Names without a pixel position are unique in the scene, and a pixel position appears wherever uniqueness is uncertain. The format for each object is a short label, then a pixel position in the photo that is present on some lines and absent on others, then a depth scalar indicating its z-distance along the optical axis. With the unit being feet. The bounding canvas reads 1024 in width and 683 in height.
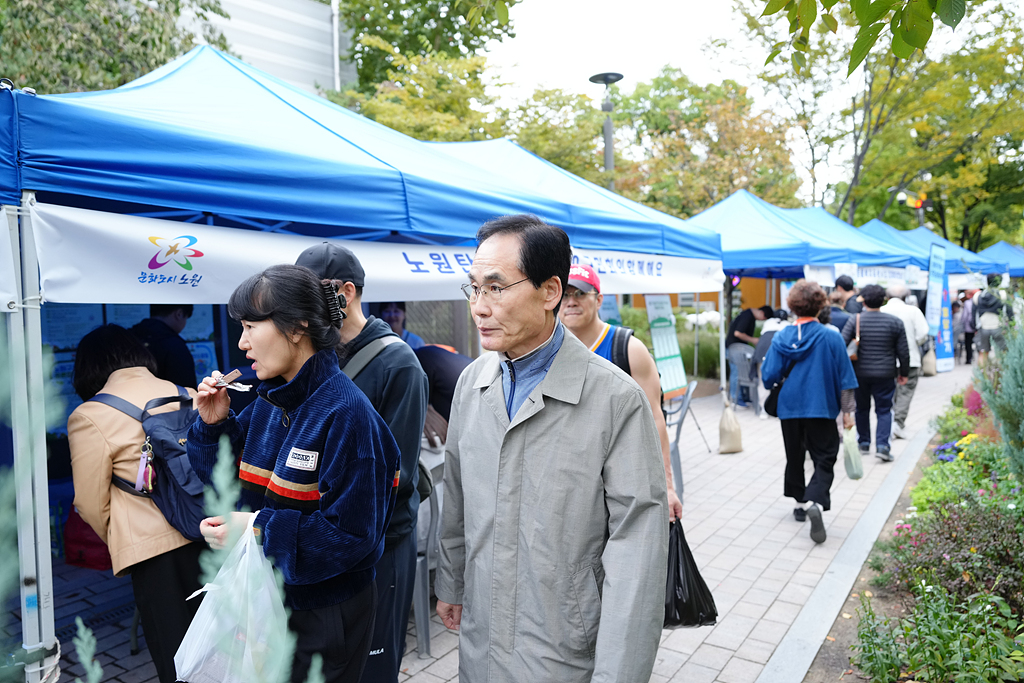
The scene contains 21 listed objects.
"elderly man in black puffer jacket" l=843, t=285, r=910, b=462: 24.67
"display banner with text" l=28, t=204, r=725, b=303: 7.13
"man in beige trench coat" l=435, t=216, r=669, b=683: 5.40
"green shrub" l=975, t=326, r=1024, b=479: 11.93
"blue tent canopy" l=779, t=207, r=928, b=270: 42.32
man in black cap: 7.58
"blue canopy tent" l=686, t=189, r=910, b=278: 33.45
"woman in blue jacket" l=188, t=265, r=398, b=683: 5.66
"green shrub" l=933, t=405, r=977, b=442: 23.71
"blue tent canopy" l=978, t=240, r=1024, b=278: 95.71
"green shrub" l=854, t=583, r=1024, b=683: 8.86
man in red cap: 10.94
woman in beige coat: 8.50
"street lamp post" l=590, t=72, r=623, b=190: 34.27
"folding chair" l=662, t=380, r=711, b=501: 18.83
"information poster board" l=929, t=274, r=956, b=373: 39.53
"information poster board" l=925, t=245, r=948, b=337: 33.32
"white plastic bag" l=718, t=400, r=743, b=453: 26.30
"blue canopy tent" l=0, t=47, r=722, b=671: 6.77
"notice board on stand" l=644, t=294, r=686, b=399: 22.39
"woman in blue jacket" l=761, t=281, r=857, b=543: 17.24
